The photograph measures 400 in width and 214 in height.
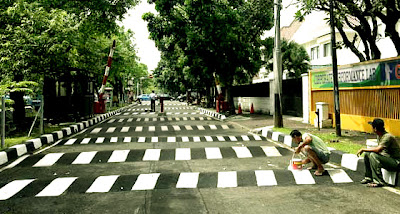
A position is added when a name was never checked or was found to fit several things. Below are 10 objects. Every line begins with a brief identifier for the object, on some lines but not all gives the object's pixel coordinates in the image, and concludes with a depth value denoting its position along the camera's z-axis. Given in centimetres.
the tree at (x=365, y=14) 1114
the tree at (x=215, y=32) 2020
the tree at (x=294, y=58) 2738
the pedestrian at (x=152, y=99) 2777
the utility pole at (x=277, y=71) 1377
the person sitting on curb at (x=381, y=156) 572
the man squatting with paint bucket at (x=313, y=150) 662
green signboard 1088
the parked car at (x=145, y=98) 7531
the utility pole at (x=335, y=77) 1126
